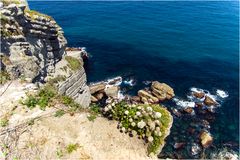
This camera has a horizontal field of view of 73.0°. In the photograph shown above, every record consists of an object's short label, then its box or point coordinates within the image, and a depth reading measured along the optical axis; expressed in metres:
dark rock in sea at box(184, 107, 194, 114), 25.82
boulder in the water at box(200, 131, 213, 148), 22.15
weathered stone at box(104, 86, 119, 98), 28.17
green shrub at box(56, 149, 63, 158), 9.31
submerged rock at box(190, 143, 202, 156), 21.50
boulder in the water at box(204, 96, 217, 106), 27.09
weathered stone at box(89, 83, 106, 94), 28.28
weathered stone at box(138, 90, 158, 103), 27.12
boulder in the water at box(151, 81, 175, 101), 27.72
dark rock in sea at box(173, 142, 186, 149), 21.66
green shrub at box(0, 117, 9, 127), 10.52
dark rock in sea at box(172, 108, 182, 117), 25.53
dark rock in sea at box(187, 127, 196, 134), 23.32
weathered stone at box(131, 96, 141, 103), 27.50
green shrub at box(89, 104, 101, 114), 11.30
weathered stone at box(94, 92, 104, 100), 28.01
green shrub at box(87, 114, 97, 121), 10.80
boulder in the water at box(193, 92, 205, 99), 28.18
